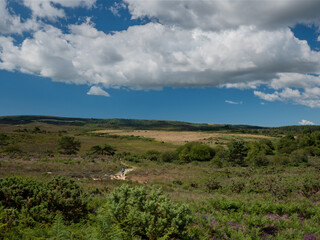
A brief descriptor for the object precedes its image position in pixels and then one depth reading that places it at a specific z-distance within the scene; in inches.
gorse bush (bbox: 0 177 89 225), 305.1
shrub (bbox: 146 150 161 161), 2234.1
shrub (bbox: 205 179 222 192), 838.6
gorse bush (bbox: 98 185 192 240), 236.5
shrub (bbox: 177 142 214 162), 2295.8
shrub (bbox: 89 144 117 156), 2317.9
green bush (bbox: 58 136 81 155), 2303.2
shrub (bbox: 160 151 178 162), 2243.6
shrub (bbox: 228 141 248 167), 1888.5
